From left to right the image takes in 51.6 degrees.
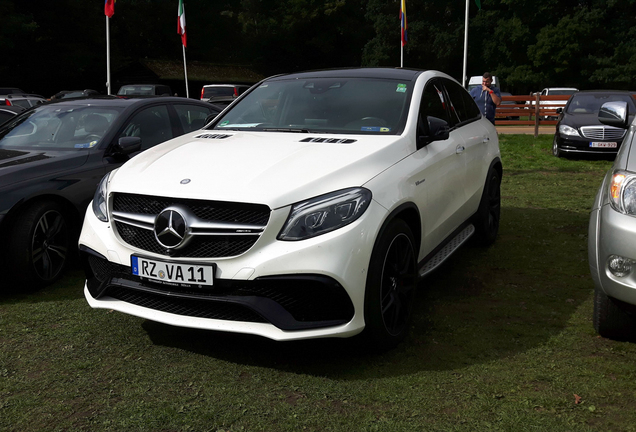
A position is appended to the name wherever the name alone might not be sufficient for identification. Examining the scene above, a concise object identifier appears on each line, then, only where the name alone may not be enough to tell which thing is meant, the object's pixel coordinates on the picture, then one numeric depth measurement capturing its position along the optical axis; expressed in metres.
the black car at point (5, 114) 9.78
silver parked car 3.54
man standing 12.16
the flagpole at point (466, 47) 22.51
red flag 20.80
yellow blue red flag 28.27
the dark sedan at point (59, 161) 5.08
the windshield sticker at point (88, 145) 5.97
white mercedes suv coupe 3.45
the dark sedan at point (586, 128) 14.08
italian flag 28.08
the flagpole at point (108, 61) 22.34
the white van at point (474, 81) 34.62
